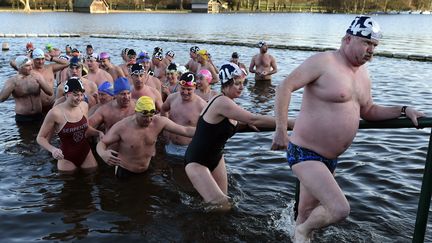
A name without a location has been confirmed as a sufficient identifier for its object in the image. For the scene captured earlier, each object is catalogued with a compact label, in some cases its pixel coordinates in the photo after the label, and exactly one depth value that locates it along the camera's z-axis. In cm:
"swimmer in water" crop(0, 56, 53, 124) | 1065
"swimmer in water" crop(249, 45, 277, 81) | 1709
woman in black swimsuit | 484
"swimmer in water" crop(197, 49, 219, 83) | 1398
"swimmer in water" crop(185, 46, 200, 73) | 1598
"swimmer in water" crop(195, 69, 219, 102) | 873
